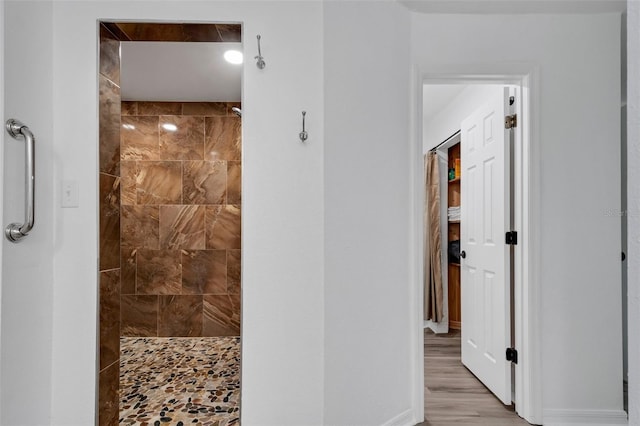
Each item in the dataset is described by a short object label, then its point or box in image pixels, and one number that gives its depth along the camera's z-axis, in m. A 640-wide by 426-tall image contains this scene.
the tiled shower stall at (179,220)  3.16
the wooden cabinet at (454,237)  4.15
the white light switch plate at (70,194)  1.77
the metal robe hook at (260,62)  1.79
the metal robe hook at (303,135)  1.80
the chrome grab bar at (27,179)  1.49
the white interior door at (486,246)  2.29
